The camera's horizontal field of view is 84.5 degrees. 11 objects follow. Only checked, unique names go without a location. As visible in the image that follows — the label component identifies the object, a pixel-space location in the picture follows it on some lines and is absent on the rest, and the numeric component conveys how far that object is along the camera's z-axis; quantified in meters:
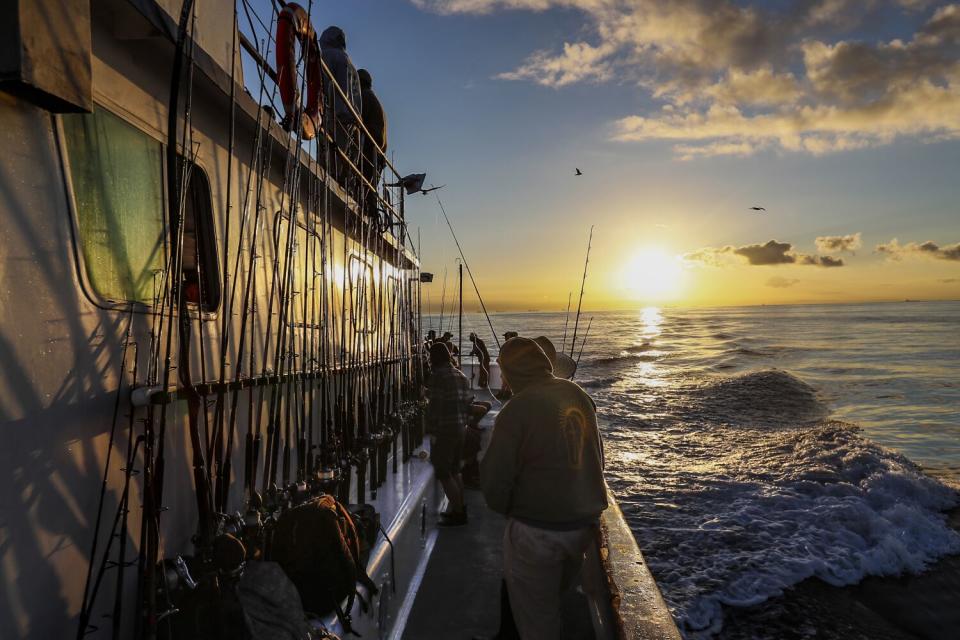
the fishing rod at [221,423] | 2.89
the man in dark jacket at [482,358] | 13.18
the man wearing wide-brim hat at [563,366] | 5.57
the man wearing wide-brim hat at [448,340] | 11.75
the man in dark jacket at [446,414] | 6.01
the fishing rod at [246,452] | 3.07
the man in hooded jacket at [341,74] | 7.05
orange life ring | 4.55
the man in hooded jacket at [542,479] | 3.01
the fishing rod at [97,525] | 2.22
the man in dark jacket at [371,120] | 8.89
